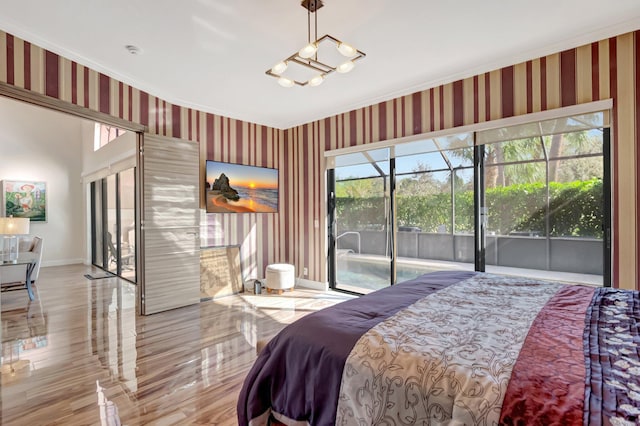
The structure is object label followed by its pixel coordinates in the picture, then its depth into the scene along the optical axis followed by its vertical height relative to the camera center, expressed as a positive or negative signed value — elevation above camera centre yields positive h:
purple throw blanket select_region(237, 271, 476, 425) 1.21 -0.63
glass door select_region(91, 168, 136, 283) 6.07 -0.17
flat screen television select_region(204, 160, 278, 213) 4.68 +0.42
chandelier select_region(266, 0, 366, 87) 2.31 +1.56
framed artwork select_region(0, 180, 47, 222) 6.91 +0.38
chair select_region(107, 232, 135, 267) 6.15 -0.80
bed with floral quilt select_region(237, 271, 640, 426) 0.87 -0.50
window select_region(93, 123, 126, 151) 6.80 +1.80
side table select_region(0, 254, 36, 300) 4.36 -0.68
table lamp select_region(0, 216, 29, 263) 4.53 -0.17
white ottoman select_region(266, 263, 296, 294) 4.84 -0.98
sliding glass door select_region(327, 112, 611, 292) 2.99 +0.11
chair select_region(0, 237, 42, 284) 4.45 -0.80
